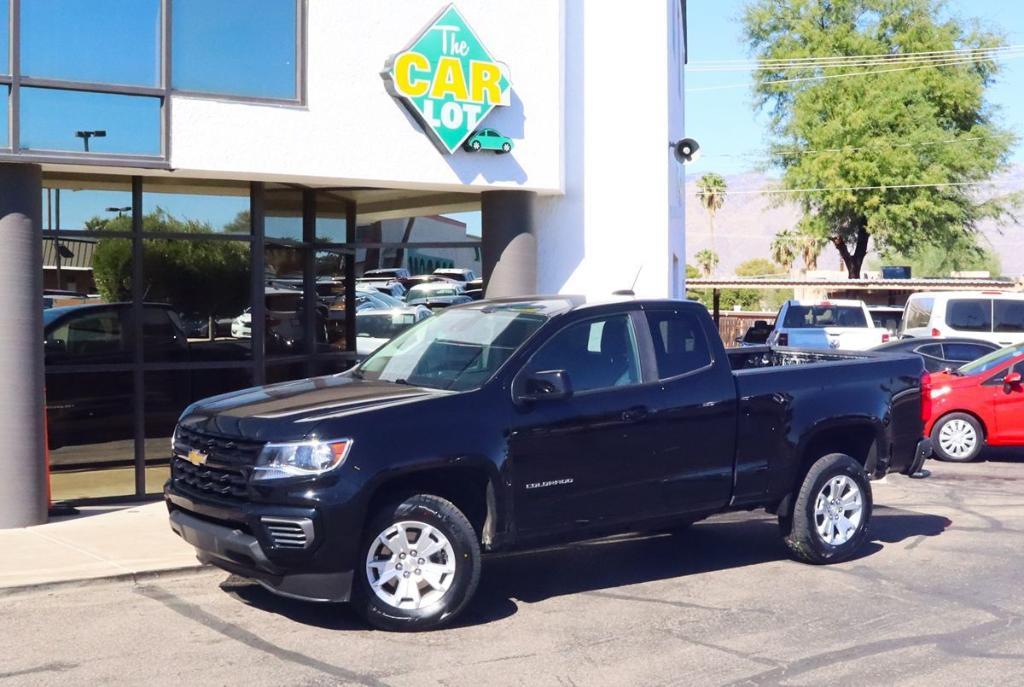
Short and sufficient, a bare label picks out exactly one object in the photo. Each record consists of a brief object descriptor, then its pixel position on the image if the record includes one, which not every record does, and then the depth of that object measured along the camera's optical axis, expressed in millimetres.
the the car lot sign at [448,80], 11984
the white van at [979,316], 22969
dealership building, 10320
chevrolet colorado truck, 6992
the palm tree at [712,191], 74562
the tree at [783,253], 70500
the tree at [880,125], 42094
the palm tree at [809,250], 56500
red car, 15484
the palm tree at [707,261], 73000
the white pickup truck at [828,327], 25422
